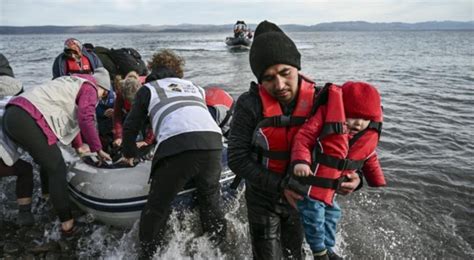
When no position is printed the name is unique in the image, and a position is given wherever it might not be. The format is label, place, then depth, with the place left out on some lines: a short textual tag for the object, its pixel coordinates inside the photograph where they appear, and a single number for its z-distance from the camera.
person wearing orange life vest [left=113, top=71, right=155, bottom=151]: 3.85
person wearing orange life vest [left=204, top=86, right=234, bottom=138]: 4.23
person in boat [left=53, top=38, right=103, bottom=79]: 5.48
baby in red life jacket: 2.12
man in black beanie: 2.21
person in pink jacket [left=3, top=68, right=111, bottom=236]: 3.42
